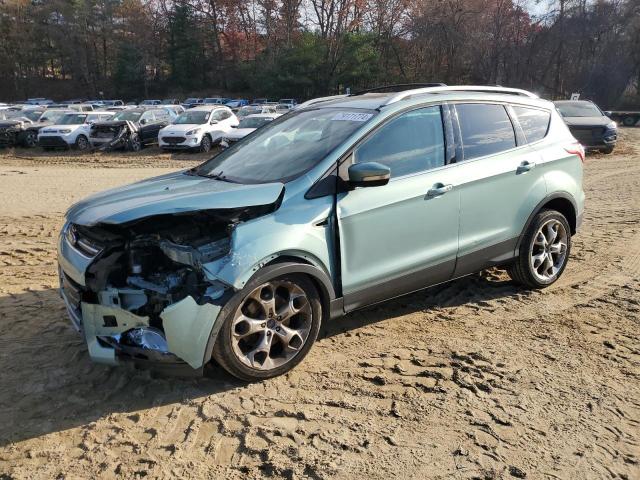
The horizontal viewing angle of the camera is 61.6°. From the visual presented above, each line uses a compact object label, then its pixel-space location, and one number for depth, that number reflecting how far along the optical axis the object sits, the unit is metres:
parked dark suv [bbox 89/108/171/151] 19.81
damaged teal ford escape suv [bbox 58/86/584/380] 3.21
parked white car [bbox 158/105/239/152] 18.64
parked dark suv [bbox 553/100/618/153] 15.93
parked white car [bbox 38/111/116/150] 19.86
